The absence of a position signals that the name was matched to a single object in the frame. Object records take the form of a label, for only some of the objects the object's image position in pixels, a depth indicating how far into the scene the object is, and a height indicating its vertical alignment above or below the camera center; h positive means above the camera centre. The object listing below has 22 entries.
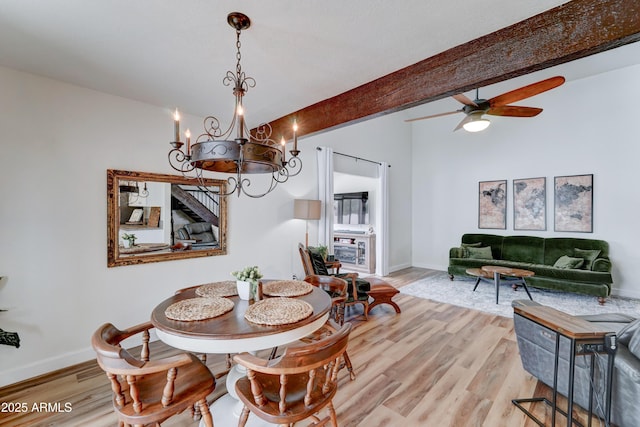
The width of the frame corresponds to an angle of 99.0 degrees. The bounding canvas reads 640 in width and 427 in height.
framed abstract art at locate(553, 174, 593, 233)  5.05 +0.14
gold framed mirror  2.78 -0.12
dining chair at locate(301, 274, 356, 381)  2.37 -0.80
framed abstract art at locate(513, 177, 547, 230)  5.54 +0.13
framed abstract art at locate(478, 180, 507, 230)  6.03 +0.13
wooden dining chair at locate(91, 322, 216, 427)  1.26 -0.97
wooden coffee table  4.43 -1.03
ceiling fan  2.75 +1.26
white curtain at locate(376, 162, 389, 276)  6.13 -0.35
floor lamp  4.13 -0.01
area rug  4.09 -1.49
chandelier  1.49 +0.33
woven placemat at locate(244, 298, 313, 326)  1.60 -0.65
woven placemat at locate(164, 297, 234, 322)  1.65 -0.65
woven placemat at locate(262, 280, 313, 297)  2.15 -0.67
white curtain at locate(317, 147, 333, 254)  4.77 +0.24
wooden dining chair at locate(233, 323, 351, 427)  1.30 -0.94
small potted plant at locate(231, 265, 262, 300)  2.03 -0.55
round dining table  1.44 -0.68
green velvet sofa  4.40 -0.93
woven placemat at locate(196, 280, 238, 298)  2.14 -0.67
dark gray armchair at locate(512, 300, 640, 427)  1.62 -1.07
